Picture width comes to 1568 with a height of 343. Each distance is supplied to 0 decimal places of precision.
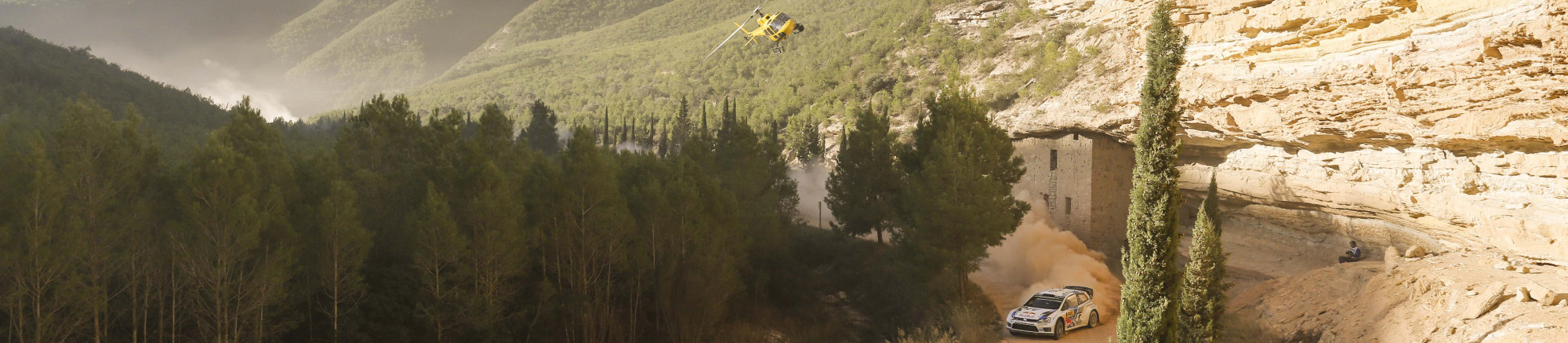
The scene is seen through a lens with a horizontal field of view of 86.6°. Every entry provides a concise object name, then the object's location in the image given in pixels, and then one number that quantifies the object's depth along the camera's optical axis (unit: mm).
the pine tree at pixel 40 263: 15539
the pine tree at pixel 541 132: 58062
